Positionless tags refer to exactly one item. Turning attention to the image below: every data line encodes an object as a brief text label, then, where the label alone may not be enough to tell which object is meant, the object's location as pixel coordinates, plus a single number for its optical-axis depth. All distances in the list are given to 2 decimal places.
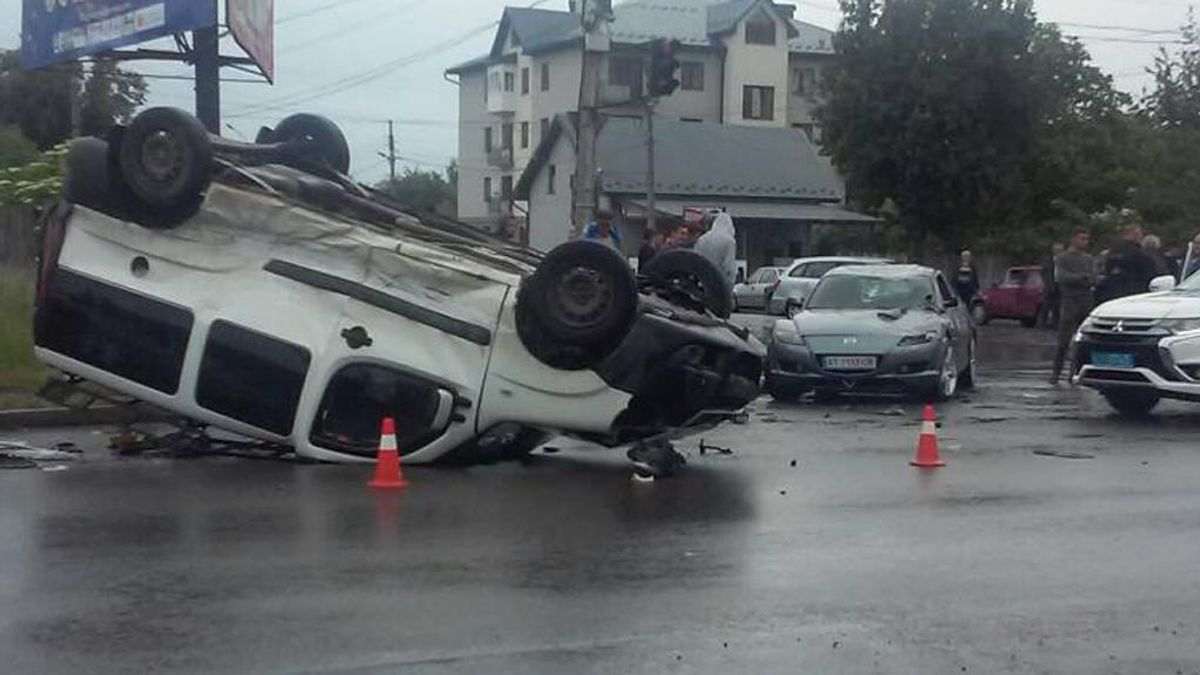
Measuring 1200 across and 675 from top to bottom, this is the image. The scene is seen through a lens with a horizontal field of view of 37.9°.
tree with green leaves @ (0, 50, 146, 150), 52.22
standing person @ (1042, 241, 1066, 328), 34.88
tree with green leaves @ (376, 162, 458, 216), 109.41
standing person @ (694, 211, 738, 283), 17.22
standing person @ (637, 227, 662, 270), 18.60
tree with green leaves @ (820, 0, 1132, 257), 46.00
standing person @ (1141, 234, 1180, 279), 20.03
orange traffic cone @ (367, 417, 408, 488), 10.66
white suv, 15.49
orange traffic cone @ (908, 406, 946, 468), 12.16
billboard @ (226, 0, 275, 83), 30.86
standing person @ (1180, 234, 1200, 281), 17.69
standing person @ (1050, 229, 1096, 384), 19.72
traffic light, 21.17
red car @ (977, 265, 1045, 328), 39.91
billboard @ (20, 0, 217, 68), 30.47
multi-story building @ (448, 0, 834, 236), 80.69
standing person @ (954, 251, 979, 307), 27.38
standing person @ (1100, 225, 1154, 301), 19.53
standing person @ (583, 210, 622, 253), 17.31
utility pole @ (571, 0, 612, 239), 21.58
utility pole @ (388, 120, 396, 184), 86.56
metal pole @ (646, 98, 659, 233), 48.55
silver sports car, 16.89
